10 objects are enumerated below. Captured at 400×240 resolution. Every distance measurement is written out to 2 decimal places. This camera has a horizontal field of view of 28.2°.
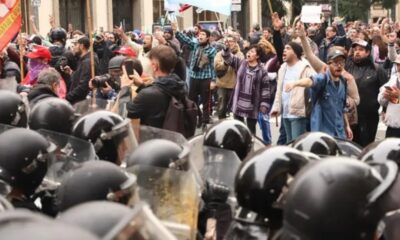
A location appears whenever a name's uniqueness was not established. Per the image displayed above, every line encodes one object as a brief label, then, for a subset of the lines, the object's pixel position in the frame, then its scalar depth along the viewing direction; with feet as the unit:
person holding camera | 25.20
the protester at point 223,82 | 40.96
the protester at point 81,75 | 28.54
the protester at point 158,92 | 18.43
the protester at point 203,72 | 41.47
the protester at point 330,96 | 22.70
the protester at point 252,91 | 32.19
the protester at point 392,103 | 24.44
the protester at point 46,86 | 20.26
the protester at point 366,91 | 27.55
